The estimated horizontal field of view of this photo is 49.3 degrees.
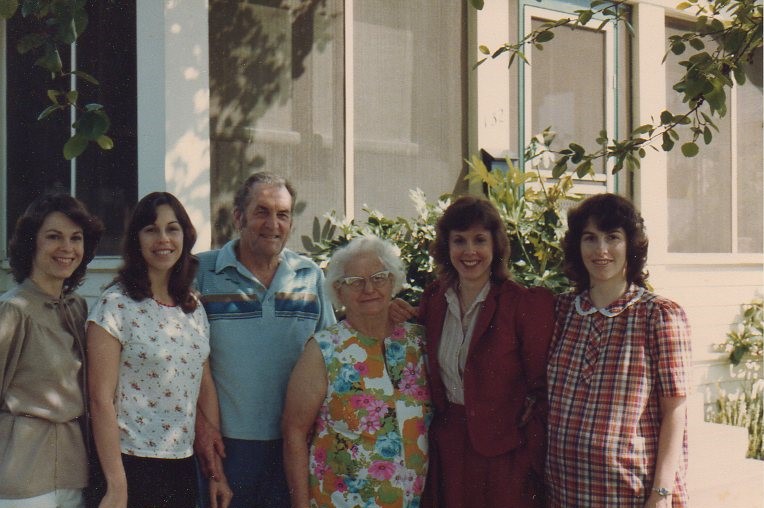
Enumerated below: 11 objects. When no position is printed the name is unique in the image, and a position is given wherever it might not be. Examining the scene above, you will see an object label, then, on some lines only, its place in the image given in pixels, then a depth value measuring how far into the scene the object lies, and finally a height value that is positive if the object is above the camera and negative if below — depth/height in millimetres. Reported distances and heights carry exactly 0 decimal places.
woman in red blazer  2898 -399
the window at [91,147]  4926 +817
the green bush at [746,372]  7102 -1007
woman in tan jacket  2557 -311
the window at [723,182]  7488 +750
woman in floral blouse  2652 -332
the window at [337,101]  5082 +1076
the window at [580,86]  6527 +1430
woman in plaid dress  2729 -406
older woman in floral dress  2879 -515
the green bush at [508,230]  4660 +197
